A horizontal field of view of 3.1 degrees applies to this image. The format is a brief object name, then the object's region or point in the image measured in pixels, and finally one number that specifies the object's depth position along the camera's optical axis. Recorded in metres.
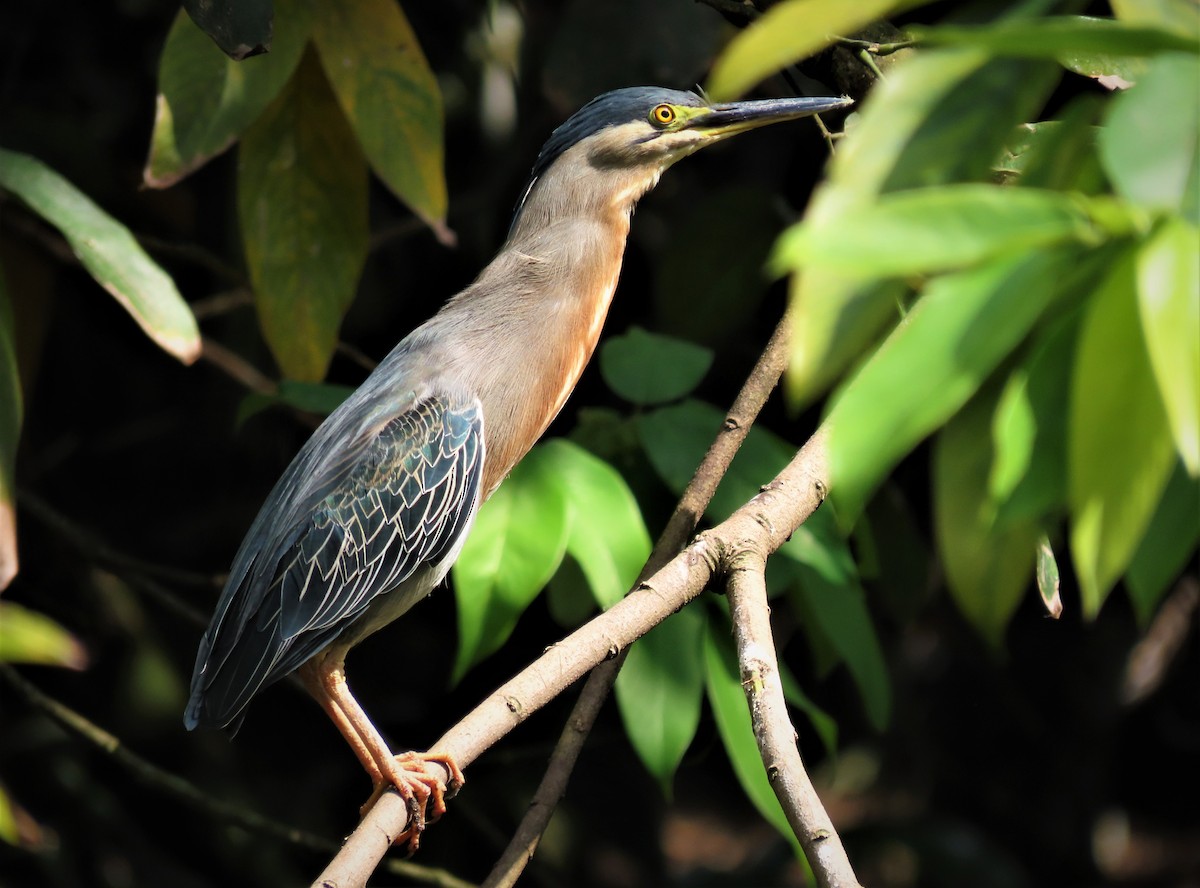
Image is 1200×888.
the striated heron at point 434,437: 9.61
